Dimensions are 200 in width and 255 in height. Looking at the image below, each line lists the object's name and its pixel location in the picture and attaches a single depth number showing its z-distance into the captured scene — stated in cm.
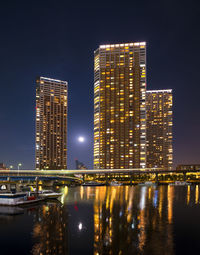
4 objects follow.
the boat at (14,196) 6191
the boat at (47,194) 7566
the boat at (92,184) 18912
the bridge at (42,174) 16425
